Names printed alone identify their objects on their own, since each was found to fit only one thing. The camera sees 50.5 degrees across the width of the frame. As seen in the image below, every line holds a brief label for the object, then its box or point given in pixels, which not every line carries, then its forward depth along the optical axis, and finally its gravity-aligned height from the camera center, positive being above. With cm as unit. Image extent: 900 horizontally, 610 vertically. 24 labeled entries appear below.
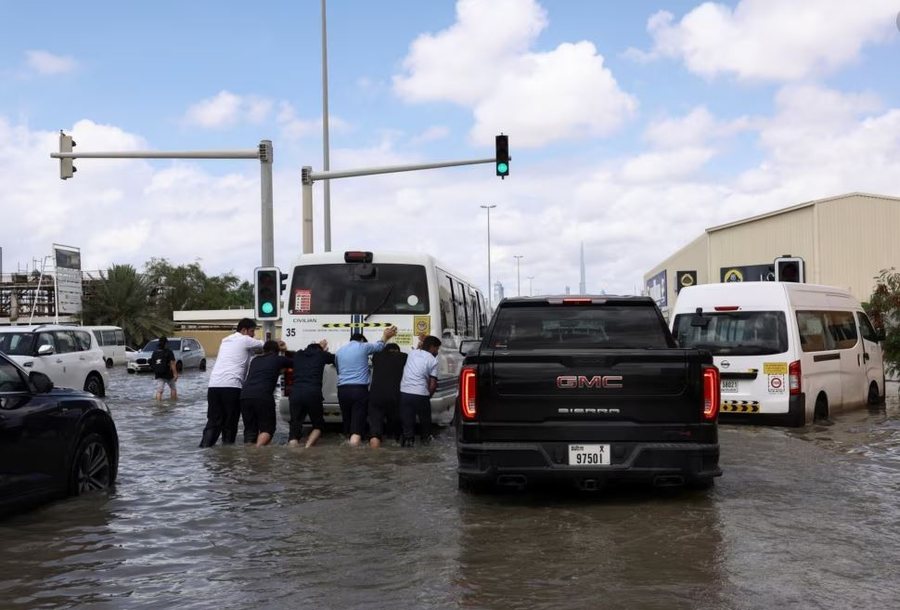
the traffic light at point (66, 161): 1839 +337
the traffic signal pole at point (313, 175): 1927 +338
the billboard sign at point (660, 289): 7088 +306
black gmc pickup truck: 738 -67
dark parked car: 732 -88
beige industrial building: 4025 +371
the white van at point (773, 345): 1325 -27
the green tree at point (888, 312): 1894 +25
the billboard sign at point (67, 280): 5741 +341
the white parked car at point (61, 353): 1943 -38
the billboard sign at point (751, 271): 4321 +254
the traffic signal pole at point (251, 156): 1739 +340
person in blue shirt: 1259 -65
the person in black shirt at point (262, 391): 1235 -76
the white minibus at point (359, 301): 1384 +44
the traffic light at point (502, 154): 2070 +381
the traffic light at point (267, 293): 1511 +63
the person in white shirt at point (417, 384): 1233 -69
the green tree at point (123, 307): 6350 +185
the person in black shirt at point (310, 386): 1228 -70
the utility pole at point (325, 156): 2381 +438
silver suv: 3806 -87
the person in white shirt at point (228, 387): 1270 -71
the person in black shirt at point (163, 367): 2217 -76
